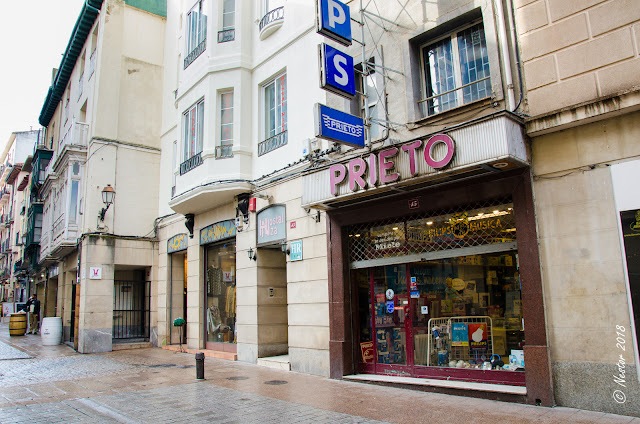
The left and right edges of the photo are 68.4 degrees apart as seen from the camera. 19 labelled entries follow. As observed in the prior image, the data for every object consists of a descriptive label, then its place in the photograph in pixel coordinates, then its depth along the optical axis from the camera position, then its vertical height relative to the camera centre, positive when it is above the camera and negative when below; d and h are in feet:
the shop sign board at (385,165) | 23.47 +6.56
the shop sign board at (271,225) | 37.06 +5.16
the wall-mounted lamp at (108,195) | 52.47 +11.21
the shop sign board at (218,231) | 43.18 +5.70
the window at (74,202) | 58.54 +11.85
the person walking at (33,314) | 81.61 -2.69
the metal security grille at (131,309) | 57.47 -1.77
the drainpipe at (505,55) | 23.97 +11.55
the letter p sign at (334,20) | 26.89 +15.40
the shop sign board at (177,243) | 51.26 +5.61
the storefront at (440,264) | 22.66 +1.13
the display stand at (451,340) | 25.50 -3.22
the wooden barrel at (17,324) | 73.72 -3.87
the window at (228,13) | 44.37 +25.96
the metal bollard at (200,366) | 31.27 -4.86
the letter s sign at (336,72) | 26.76 +12.43
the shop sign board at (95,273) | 52.60 +2.58
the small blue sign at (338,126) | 25.96 +9.17
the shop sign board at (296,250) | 35.14 +2.92
